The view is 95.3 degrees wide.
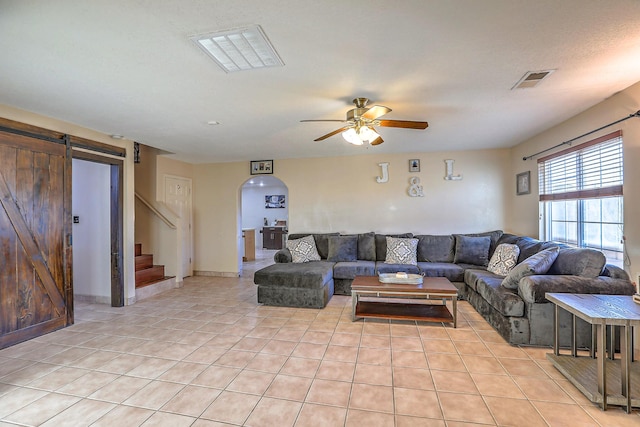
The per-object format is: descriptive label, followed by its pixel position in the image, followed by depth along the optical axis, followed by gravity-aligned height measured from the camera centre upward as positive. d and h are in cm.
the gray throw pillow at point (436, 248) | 488 -60
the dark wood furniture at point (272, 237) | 1071 -90
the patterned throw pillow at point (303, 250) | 499 -64
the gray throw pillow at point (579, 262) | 273 -49
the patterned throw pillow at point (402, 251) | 473 -63
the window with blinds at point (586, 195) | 292 +20
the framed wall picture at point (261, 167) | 595 +95
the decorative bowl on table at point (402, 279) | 349 -81
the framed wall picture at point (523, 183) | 454 +47
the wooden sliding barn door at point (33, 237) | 297 -26
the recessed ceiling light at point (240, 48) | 180 +110
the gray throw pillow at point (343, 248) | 506 -63
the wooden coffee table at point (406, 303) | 329 -105
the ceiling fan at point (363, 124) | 274 +88
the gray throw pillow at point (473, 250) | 459 -61
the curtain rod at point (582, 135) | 259 +86
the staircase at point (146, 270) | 487 -99
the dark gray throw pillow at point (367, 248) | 509 -62
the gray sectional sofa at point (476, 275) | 272 -82
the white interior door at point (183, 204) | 570 +18
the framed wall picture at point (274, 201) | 1128 +46
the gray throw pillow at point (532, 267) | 295 -56
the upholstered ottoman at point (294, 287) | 398 -103
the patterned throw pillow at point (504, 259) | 379 -63
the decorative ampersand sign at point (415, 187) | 541 +47
